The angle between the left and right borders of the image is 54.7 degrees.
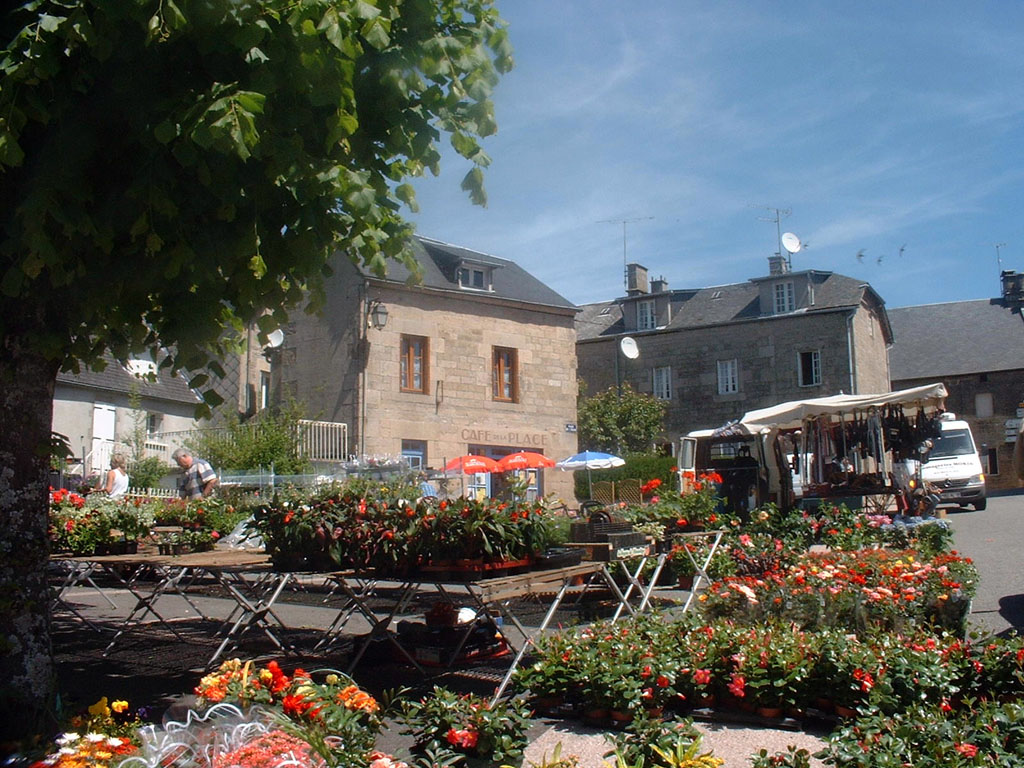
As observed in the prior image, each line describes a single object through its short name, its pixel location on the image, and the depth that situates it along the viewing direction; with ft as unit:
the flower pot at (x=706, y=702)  16.57
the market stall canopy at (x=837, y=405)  46.01
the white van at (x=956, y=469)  69.26
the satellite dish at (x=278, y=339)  81.60
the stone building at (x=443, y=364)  77.66
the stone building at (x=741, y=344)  108.78
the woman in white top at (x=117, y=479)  39.99
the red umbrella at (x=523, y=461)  66.44
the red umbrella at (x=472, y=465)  68.85
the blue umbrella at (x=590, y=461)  76.74
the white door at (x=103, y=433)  81.00
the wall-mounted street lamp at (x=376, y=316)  77.66
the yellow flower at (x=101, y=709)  12.35
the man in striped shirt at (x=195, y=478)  40.78
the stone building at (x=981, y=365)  136.98
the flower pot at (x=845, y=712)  15.19
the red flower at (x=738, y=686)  16.06
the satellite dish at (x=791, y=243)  113.70
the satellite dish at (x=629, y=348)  116.67
